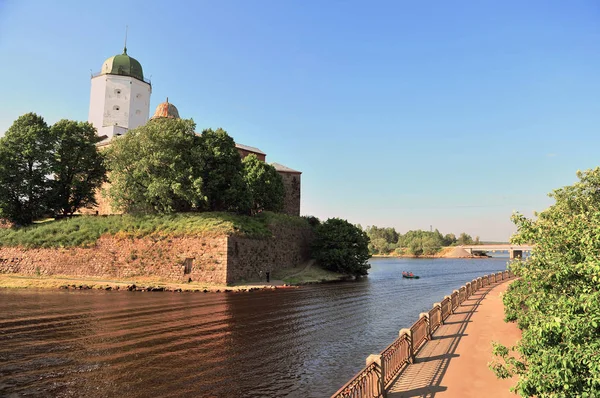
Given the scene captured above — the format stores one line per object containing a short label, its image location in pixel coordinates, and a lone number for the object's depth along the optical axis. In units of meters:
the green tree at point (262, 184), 49.19
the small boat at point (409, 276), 53.03
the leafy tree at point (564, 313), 5.18
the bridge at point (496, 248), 106.12
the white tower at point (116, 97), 57.19
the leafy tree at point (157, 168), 37.41
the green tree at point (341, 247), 50.12
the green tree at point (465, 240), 154.69
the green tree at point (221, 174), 40.28
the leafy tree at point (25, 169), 40.03
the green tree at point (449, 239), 167.32
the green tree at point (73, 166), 42.72
